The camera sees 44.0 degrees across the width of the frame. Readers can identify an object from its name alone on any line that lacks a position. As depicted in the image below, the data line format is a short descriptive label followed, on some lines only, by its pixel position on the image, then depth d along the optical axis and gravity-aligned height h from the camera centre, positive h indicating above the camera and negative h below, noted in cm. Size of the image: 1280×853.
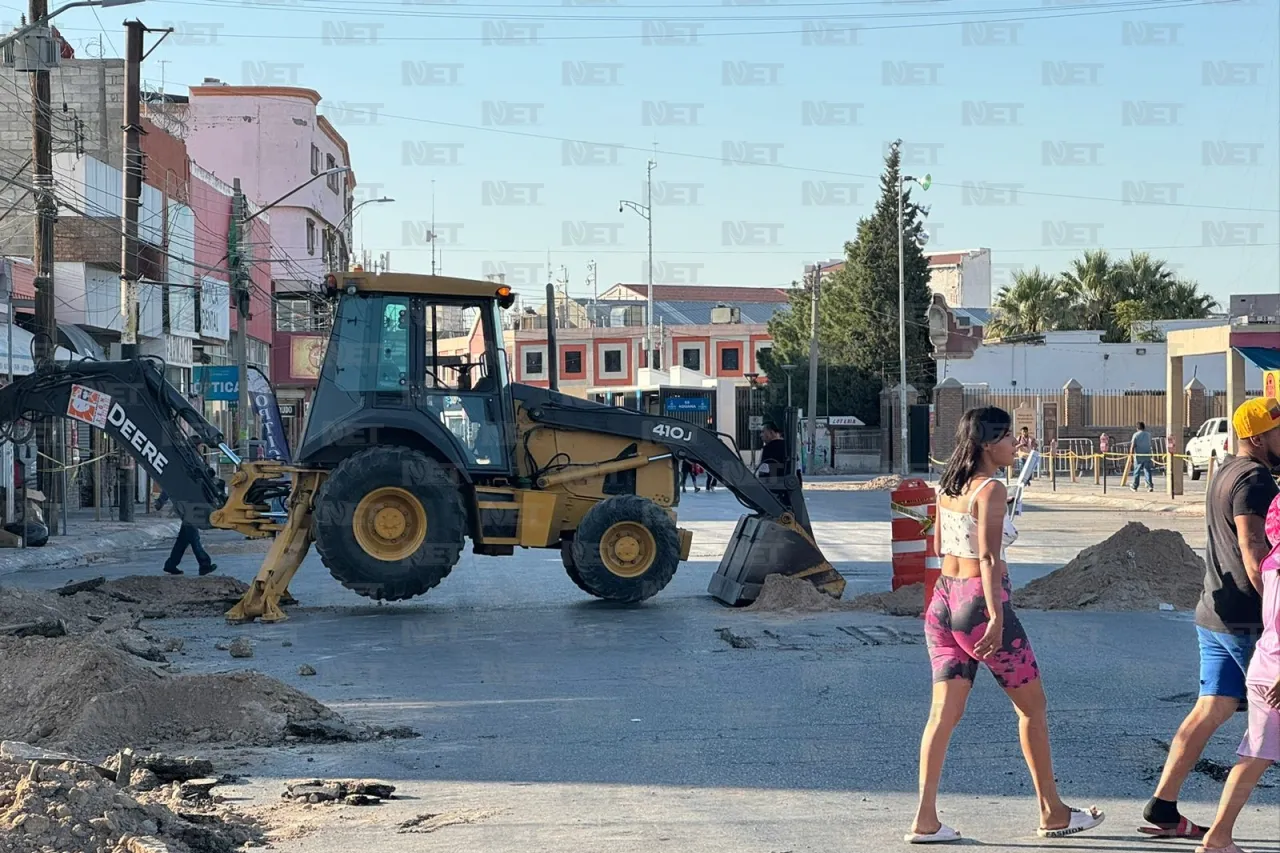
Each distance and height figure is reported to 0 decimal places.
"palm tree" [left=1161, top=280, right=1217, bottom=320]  6800 +461
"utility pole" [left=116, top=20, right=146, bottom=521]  2817 +386
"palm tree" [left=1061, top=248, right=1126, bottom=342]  6894 +530
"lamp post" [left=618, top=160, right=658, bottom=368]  7606 +470
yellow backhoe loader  1485 -60
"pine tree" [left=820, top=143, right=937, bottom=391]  7412 +547
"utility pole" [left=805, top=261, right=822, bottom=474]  6123 +78
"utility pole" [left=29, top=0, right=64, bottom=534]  2578 +339
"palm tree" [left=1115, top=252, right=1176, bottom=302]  6838 +561
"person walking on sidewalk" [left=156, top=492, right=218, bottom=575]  1873 -159
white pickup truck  4459 -103
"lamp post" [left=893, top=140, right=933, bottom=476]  5162 +158
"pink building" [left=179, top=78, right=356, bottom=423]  6347 +1070
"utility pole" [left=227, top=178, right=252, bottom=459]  3172 +244
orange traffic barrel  1496 -113
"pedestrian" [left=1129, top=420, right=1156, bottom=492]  4003 -110
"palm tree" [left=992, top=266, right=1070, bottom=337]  6906 +460
